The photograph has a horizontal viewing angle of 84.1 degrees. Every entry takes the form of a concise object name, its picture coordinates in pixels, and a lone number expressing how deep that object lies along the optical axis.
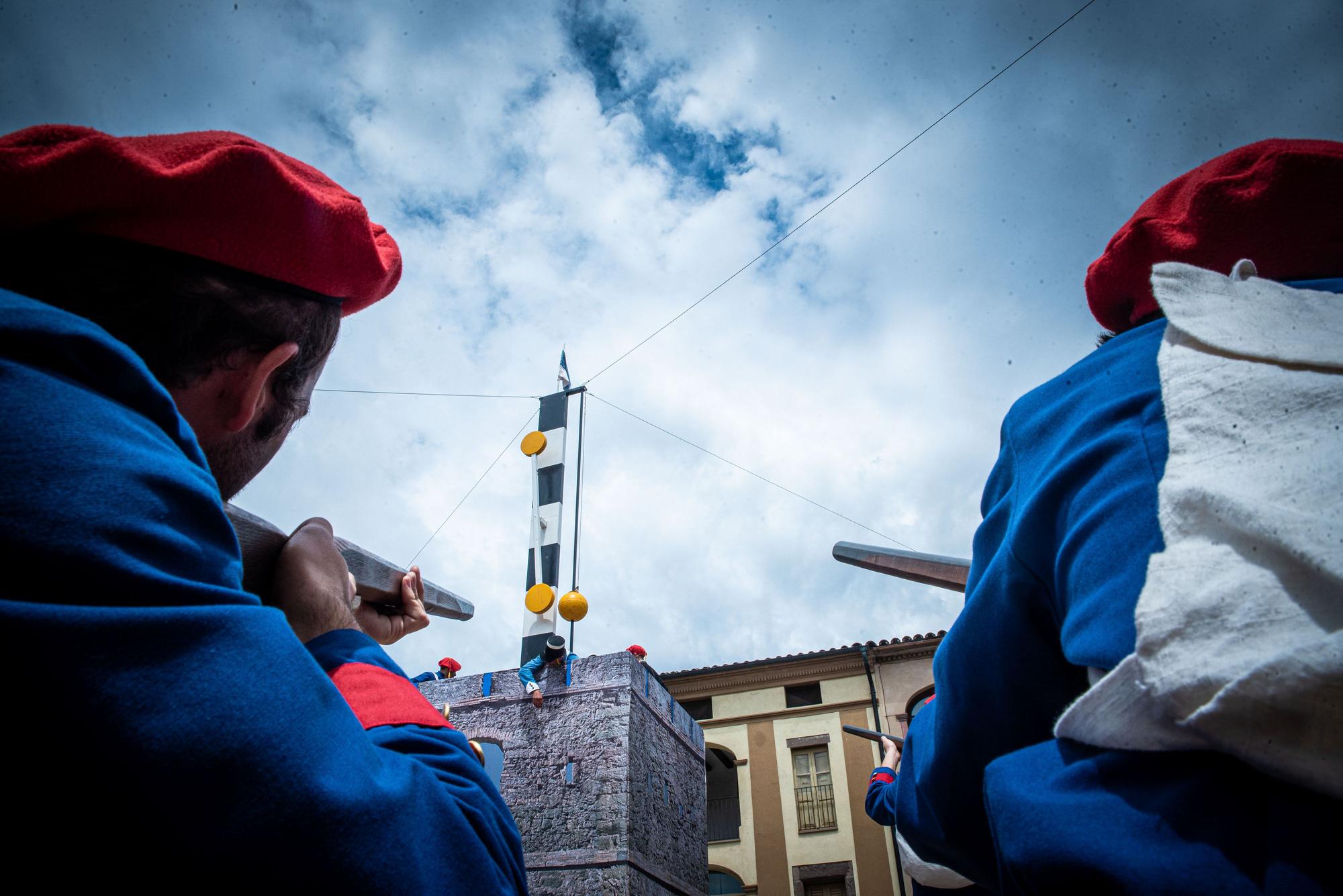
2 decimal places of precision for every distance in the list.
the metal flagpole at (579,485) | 7.80
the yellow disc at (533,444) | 7.82
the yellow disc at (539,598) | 6.47
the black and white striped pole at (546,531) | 6.25
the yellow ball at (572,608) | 6.11
